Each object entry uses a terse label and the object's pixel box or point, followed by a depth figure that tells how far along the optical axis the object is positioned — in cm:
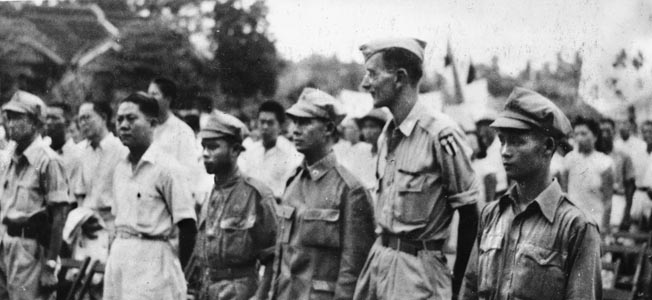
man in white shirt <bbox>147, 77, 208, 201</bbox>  884
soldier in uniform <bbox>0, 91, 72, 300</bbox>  757
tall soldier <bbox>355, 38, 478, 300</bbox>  491
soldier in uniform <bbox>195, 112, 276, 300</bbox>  609
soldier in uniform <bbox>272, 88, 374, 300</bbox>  548
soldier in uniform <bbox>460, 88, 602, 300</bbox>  384
